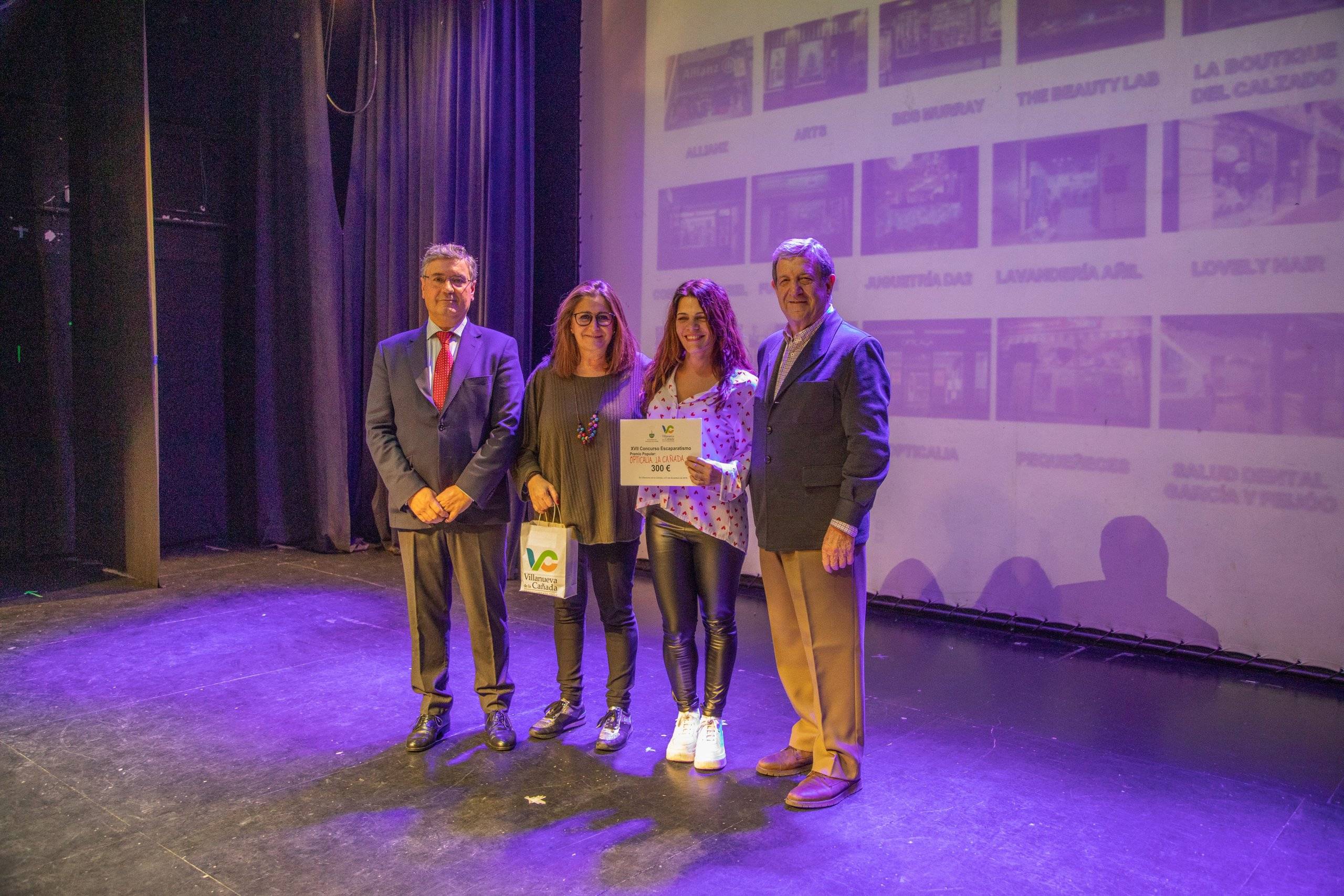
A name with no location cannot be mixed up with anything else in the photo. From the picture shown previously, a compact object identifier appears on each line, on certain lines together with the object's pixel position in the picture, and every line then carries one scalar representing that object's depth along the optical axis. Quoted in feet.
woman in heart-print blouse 9.11
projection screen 12.91
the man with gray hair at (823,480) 8.42
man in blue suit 9.95
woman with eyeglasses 9.66
